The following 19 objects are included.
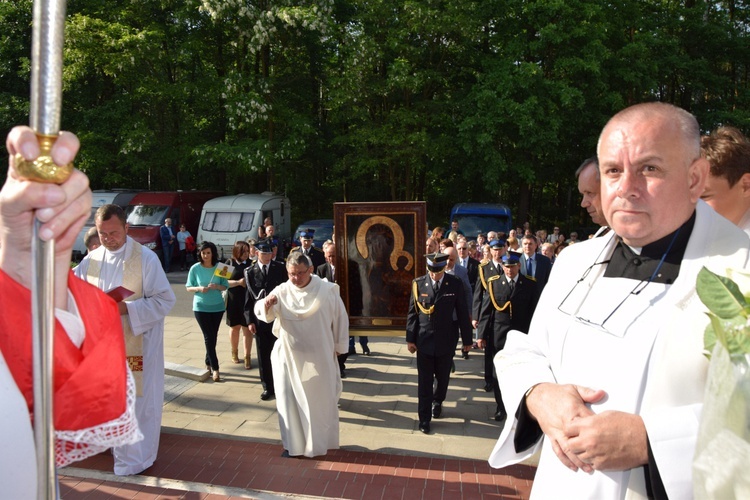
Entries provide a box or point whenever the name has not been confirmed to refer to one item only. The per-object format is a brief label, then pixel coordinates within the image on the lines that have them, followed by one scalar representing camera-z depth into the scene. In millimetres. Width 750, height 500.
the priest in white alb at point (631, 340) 1614
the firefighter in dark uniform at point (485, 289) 7766
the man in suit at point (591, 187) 3475
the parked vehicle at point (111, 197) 21005
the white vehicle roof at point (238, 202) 20375
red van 19922
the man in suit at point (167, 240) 19578
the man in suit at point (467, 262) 10102
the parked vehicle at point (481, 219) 17500
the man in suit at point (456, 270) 8578
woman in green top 8070
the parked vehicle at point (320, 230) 18703
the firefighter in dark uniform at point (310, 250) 9805
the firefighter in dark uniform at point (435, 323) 6895
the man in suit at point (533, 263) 8109
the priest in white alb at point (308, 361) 5785
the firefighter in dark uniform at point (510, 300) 7355
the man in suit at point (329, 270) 8675
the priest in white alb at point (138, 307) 5117
